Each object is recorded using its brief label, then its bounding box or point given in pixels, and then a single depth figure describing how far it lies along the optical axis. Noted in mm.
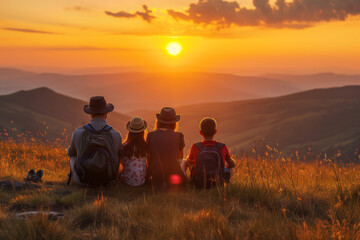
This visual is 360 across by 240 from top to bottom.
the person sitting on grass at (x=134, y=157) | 6453
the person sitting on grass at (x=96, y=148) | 5906
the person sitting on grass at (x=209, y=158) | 6035
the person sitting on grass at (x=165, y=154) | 6312
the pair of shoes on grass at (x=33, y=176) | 6719
